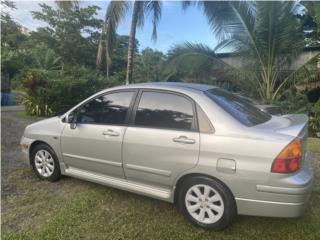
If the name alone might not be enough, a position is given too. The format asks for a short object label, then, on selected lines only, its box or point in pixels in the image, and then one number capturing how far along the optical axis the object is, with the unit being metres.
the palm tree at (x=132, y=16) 11.56
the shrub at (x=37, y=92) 12.82
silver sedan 3.12
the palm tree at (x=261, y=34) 11.02
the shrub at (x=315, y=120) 9.88
